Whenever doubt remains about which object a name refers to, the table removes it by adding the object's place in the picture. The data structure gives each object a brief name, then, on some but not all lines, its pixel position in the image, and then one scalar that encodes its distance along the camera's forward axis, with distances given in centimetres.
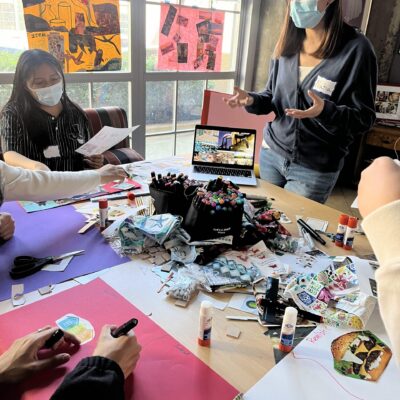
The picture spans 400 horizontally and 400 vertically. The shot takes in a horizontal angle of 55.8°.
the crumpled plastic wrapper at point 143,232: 119
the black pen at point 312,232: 134
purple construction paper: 104
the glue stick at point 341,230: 132
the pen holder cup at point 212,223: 120
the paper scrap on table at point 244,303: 97
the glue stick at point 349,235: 129
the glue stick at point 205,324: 83
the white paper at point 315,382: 74
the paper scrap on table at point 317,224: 144
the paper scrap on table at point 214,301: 98
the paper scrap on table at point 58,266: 108
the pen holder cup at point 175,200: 131
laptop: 195
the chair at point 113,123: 274
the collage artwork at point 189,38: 304
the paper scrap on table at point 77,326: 85
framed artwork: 343
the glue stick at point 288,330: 83
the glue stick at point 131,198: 156
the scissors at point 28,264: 104
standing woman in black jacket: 164
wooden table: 79
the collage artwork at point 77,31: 239
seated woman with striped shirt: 183
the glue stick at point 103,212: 132
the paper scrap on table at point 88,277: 103
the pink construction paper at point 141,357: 73
